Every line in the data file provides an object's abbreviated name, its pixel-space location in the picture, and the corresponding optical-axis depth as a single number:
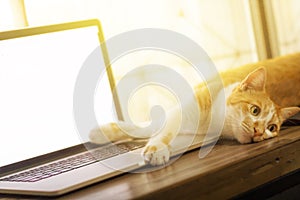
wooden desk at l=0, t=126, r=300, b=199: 1.12
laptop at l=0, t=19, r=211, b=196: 1.38
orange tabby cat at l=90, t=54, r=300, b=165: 1.30
